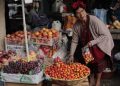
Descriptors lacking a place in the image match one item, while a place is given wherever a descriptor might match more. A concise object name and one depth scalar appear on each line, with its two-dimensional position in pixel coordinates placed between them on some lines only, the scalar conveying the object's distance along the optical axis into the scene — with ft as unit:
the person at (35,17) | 13.94
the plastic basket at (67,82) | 9.75
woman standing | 11.01
